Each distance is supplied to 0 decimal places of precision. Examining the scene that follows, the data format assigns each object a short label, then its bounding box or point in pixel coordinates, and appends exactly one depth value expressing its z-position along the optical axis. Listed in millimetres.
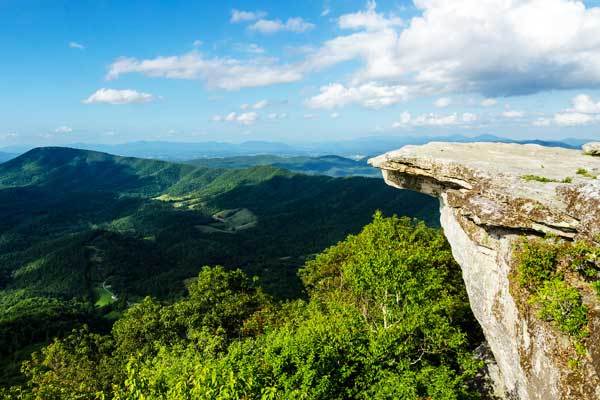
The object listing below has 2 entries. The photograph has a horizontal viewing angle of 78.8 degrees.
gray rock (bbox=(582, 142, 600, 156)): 24817
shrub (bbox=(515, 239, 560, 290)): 16234
